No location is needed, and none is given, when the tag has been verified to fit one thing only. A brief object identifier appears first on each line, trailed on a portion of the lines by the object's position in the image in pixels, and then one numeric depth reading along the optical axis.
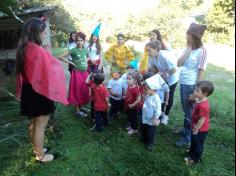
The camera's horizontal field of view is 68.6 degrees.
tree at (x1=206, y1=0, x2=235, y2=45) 10.37
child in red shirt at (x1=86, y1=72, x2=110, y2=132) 2.61
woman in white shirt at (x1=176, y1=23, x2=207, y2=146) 2.21
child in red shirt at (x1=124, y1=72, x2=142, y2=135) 2.57
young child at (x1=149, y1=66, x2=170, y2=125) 2.62
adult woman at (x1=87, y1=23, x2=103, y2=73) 3.26
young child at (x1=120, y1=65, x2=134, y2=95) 2.85
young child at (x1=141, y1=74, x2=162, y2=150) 2.29
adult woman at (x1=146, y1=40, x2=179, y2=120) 2.52
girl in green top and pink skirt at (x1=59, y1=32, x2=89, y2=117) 2.87
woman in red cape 1.89
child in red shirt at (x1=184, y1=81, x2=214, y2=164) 2.07
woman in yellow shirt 3.53
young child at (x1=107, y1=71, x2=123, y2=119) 2.82
